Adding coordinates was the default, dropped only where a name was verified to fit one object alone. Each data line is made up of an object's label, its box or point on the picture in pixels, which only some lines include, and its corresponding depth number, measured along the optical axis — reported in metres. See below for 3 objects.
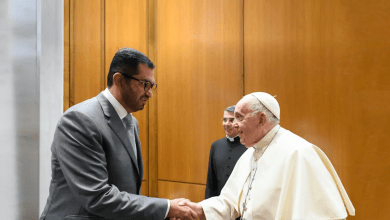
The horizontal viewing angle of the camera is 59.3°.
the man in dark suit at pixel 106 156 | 1.84
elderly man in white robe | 2.06
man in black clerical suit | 3.71
